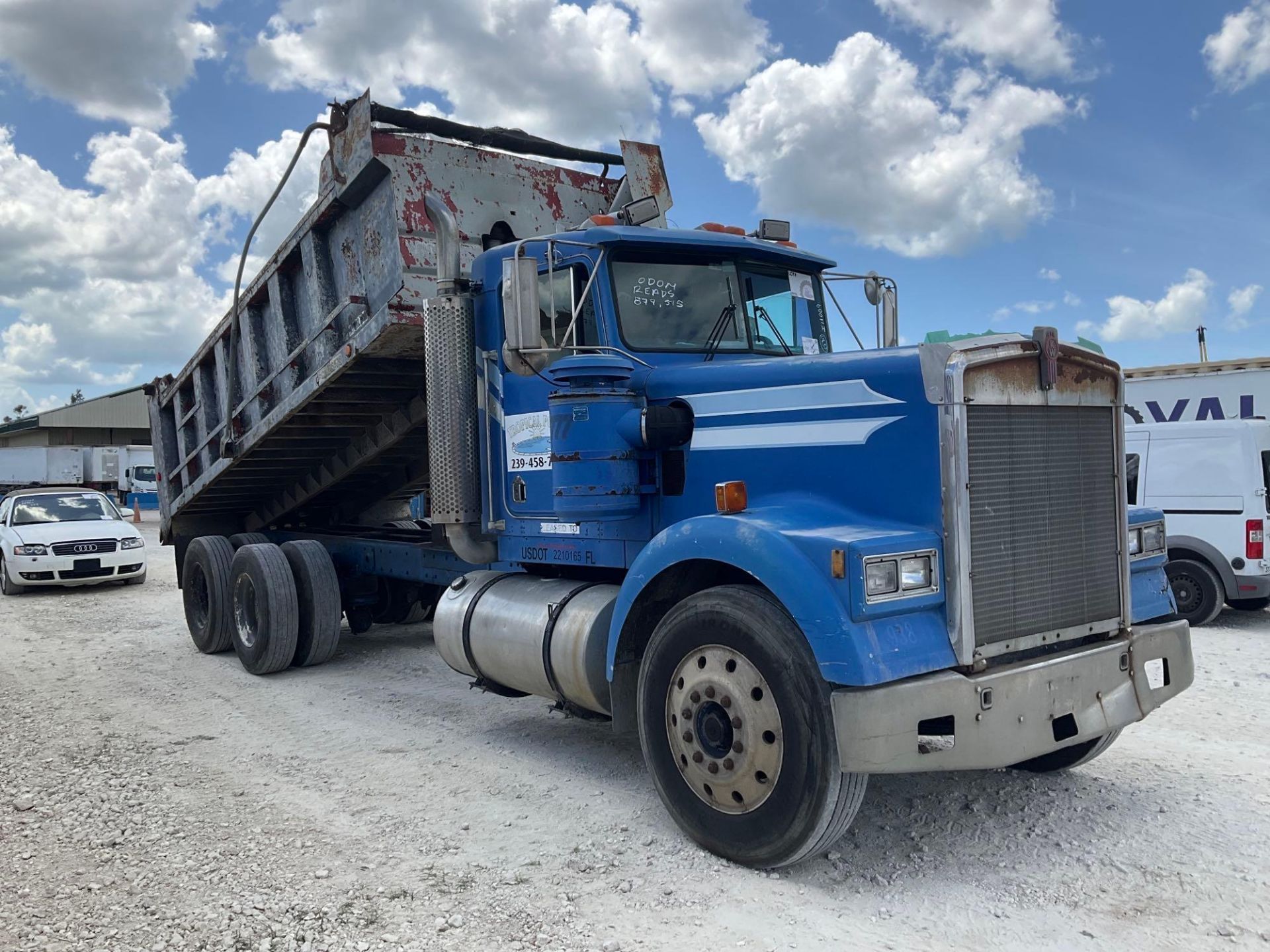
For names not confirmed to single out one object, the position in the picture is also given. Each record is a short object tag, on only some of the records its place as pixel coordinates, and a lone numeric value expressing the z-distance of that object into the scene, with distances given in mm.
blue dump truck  3893
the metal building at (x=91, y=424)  57281
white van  9859
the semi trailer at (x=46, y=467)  42438
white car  14125
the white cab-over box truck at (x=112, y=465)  42562
